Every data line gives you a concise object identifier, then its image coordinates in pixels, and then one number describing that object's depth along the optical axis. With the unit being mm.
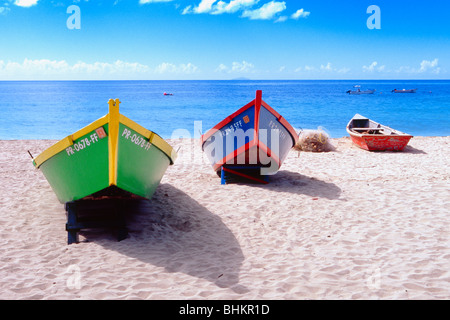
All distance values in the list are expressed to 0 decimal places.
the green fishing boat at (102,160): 5367
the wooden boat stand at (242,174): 8766
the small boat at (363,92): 72538
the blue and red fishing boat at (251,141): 8391
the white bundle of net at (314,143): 13695
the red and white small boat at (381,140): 13383
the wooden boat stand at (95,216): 5605
